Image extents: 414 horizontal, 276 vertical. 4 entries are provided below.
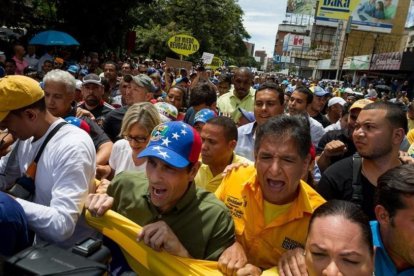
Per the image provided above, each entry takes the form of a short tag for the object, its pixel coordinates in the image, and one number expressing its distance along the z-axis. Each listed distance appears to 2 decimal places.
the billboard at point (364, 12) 52.56
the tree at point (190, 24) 35.44
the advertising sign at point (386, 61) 32.69
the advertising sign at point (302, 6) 87.44
